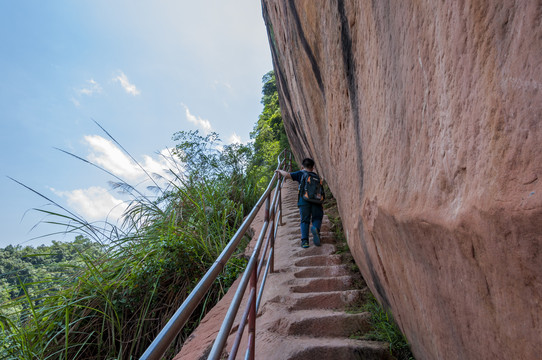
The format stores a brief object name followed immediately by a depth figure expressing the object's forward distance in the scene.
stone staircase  1.56
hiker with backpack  3.25
